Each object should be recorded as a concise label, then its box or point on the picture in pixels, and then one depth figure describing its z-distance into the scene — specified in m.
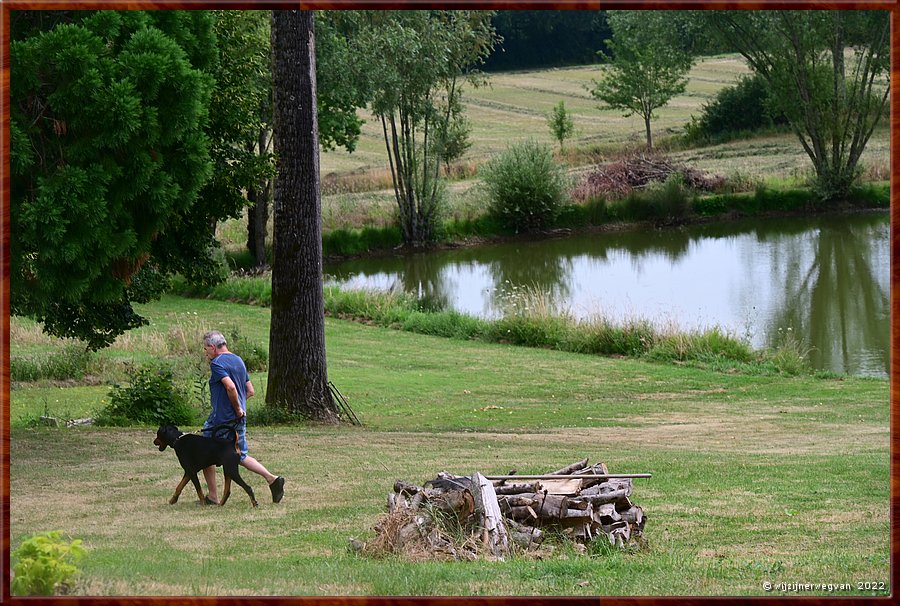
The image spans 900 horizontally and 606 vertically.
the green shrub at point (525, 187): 88.37
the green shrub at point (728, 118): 114.56
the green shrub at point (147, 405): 31.35
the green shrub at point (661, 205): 94.25
